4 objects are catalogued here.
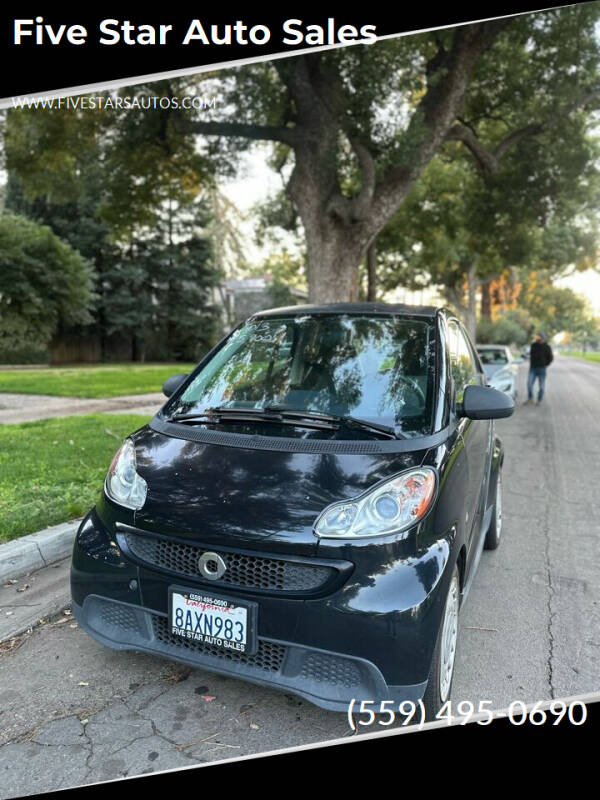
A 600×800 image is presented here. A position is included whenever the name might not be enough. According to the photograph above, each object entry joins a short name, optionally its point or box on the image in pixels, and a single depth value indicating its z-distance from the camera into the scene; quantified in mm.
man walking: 13781
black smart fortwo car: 2188
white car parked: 12797
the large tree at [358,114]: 10070
